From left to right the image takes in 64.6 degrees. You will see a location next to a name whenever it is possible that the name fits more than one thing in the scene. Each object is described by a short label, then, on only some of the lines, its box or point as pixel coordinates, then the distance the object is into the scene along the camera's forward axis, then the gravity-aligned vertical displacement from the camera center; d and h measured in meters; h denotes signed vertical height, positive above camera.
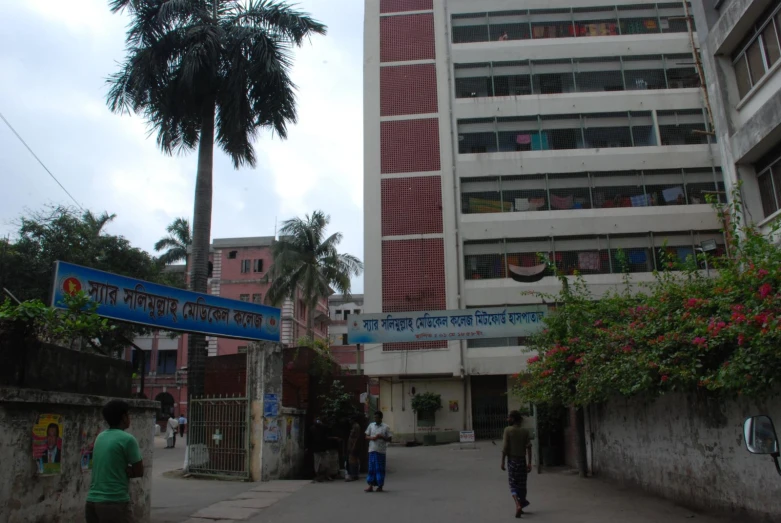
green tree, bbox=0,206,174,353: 23.81 +6.78
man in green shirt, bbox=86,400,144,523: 4.45 -0.37
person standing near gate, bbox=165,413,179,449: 27.02 -0.70
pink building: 50.38 +9.48
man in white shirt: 12.01 -0.76
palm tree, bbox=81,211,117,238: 26.94 +8.86
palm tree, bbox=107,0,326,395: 17.27 +9.55
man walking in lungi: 8.95 -0.63
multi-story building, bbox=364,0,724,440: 29.77 +11.98
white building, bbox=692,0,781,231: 14.80 +7.89
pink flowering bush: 6.54 +0.96
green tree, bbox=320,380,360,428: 15.02 +0.18
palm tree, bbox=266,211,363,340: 38.50 +9.38
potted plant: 29.05 +0.35
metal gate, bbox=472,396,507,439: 29.61 -0.18
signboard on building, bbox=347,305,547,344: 17.77 +2.58
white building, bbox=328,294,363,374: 59.03 +9.04
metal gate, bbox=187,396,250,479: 13.62 -0.40
